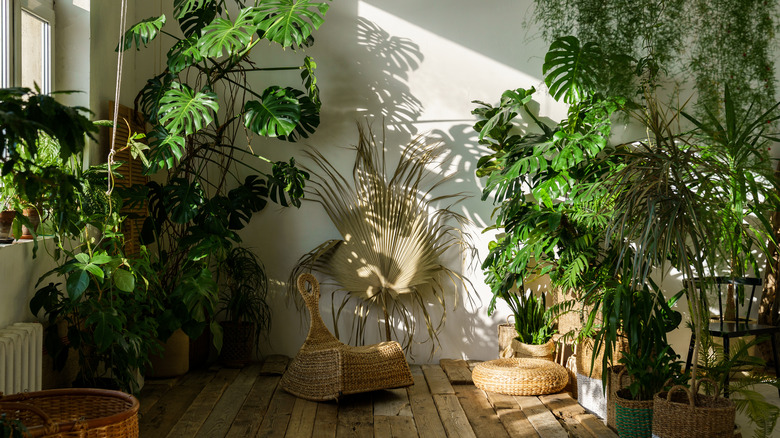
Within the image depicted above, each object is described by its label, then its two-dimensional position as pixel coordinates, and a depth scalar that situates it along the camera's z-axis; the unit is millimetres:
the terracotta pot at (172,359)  4223
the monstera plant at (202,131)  3627
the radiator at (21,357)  2610
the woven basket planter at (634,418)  3023
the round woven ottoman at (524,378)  3938
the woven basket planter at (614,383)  3229
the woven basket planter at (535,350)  4199
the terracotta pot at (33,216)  3066
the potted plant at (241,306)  4453
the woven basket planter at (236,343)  4543
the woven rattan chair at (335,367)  3730
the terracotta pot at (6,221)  2963
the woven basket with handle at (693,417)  2666
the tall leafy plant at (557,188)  3570
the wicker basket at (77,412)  1934
